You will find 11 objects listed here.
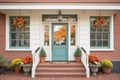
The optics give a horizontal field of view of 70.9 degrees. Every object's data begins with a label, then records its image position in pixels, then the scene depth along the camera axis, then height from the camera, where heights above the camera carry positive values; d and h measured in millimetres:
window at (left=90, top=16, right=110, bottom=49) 4953 +203
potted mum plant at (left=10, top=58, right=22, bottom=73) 4545 -1251
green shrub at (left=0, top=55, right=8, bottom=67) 4500 -1196
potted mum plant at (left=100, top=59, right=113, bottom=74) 4550 -1395
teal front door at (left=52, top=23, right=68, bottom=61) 5016 -114
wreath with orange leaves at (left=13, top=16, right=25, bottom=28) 4787 +1068
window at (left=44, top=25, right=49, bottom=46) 5002 +218
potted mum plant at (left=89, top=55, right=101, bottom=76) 4416 -1302
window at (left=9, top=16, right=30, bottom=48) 4947 +283
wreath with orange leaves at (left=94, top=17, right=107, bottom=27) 4801 +995
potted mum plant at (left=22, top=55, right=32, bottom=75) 4438 -1285
